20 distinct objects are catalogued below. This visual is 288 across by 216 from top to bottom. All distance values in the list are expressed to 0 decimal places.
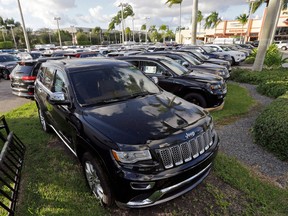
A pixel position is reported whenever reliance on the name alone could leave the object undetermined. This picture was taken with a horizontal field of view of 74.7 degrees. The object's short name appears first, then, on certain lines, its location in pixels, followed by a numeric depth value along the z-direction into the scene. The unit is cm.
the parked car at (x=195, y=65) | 784
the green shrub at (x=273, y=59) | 1090
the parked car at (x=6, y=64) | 1230
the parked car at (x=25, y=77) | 650
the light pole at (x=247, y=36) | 4514
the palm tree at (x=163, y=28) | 7188
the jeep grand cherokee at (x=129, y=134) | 202
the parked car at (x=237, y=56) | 1598
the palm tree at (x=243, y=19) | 4640
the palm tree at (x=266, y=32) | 901
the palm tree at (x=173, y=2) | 2230
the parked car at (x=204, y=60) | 1048
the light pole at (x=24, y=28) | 1984
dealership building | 4256
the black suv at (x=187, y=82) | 532
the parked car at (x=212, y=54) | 1478
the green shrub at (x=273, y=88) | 700
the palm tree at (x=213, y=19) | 5731
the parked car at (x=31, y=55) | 1531
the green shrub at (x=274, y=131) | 341
